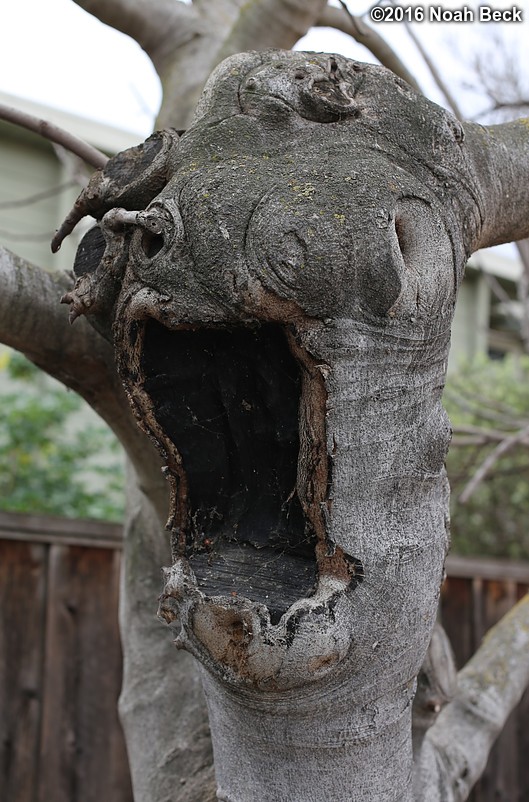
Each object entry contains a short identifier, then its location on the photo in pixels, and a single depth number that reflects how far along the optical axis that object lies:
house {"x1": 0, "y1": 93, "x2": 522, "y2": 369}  6.14
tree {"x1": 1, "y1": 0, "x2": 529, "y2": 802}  0.97
